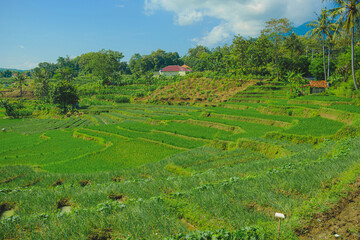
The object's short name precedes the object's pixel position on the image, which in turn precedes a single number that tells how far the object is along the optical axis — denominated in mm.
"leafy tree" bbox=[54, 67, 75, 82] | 74262
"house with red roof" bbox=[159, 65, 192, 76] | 75938
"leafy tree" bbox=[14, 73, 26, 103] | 53241
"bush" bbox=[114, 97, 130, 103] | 51656
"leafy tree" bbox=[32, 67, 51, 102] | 56500
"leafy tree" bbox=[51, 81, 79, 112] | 43219
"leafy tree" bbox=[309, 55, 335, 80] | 40906
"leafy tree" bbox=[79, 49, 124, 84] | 72250
